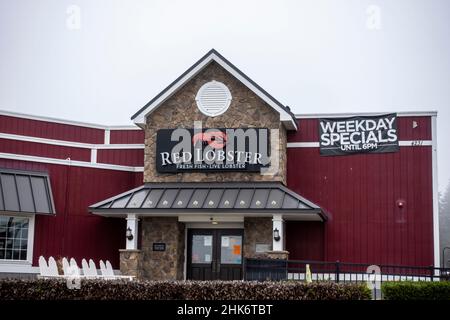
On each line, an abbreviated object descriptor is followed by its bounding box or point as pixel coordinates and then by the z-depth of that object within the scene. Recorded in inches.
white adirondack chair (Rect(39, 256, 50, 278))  945.5
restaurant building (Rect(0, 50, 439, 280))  1067.9
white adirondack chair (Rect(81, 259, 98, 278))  994.1
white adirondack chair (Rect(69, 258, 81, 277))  920.0
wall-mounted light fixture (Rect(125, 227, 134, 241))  1071.0
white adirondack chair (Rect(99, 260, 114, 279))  1013.5
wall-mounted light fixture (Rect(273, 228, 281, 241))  1025.5
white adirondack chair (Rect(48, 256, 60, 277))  944.9
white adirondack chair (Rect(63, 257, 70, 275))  933.6
